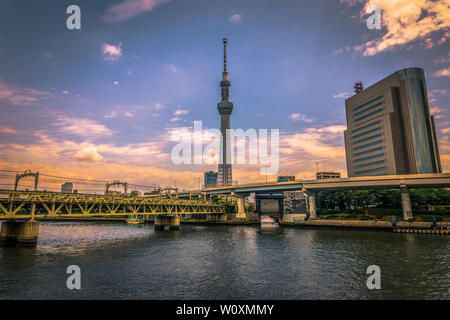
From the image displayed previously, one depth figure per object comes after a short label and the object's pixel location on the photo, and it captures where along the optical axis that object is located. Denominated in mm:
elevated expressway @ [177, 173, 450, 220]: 83125
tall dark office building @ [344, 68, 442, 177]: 134750
